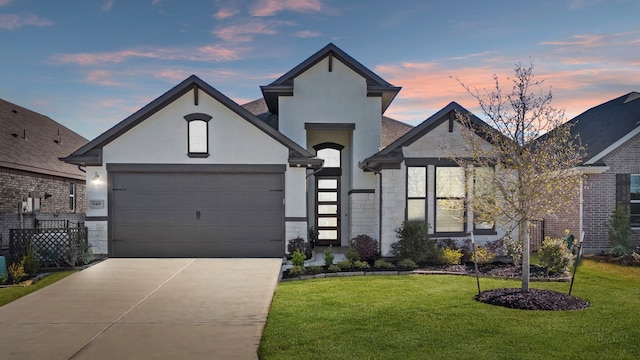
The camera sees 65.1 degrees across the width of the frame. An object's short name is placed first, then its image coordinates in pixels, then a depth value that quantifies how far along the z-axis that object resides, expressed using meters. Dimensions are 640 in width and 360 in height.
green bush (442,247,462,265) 13.84
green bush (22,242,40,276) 12.49
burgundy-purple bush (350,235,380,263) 14.57
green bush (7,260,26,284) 11.66
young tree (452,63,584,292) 9.51
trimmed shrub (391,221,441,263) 14.11
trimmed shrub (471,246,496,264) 13.74
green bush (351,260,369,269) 13.19
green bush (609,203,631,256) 15.80
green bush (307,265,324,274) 12.52
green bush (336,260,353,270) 13.05
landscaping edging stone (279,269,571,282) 11.81
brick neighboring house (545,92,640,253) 16.52
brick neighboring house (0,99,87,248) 19.47
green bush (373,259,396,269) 13.19
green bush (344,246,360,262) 13.82
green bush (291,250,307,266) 12.89
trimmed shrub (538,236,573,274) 12.15
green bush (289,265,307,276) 12.31
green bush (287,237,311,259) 15.05
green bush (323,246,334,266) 13.06
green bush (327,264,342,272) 12.68
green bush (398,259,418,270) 13.23
